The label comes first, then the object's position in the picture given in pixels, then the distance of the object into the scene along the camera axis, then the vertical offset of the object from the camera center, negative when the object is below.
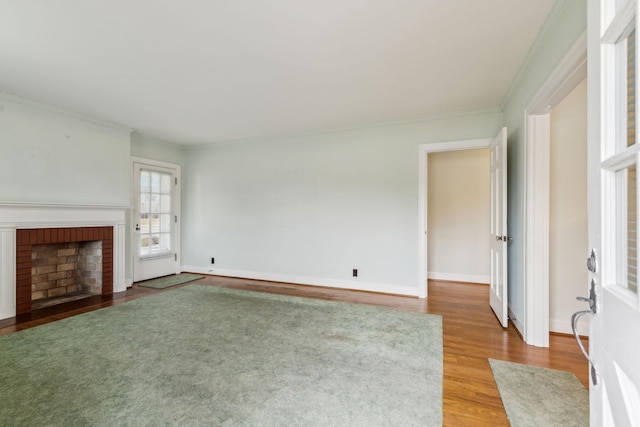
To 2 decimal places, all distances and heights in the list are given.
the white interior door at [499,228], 2.94 -0.13
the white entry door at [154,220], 4.83 -0.09
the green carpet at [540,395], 1.61 -1.13
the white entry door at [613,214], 0.60 +0.01
